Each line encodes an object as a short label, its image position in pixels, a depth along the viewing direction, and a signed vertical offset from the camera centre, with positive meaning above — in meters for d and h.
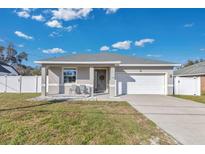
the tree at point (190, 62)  55.72 +6.73
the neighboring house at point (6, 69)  30.07 +2.50
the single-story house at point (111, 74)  13.73 +0.66
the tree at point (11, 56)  47.66 +7.69
